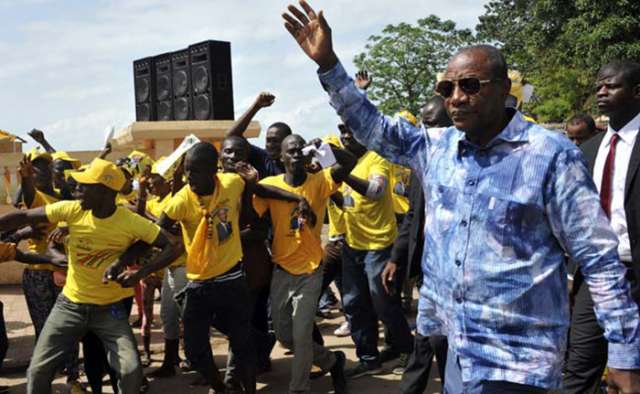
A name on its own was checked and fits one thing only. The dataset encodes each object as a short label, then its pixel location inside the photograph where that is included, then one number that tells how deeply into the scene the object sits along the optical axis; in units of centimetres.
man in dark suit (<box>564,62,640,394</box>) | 409
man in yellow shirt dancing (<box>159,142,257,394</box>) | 512
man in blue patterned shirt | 250
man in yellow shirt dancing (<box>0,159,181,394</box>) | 464
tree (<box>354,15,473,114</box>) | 4469
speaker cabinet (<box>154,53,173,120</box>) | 1373
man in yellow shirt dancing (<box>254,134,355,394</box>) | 540
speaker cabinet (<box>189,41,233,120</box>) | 1263
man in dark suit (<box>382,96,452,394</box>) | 474
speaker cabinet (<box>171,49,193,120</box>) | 1324
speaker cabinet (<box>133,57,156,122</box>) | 1433
